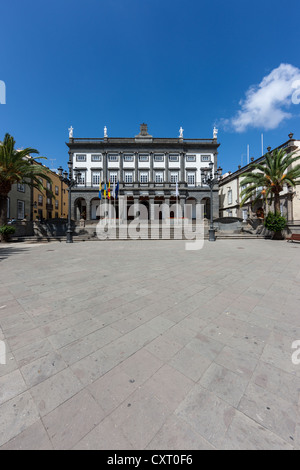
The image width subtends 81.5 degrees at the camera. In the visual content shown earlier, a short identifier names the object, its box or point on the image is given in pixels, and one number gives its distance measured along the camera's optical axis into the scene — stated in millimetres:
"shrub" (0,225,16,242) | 14648
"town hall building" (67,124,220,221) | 30328
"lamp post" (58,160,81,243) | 14550
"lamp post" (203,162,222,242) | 14695
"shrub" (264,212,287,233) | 15828
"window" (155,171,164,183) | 30703
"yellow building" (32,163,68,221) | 28969
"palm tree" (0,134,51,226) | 13898
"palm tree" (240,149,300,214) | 15542
